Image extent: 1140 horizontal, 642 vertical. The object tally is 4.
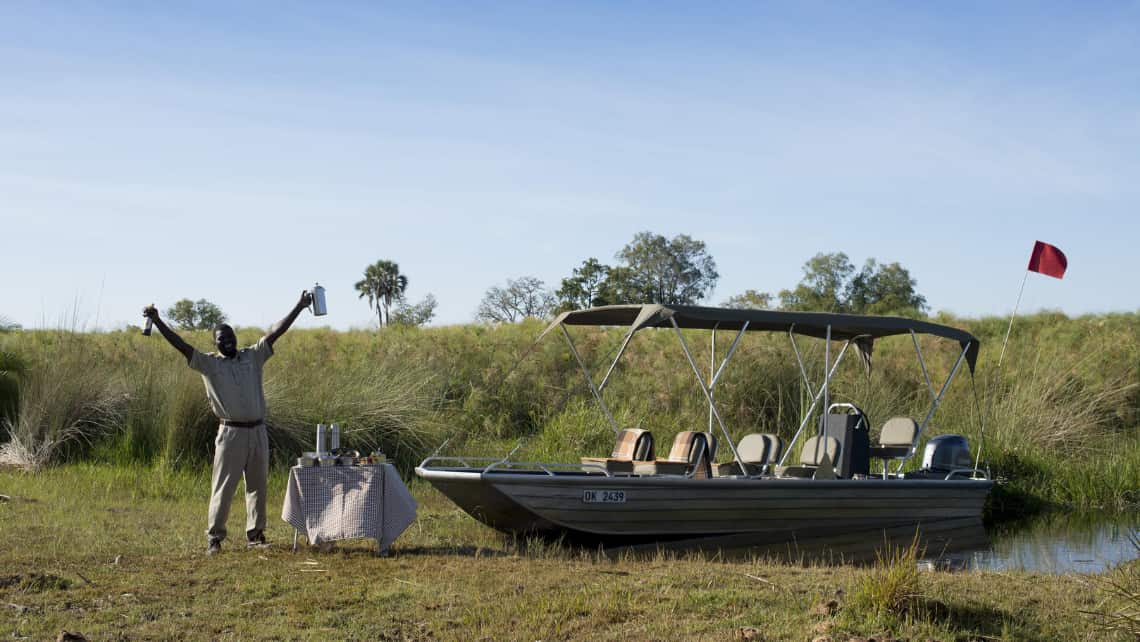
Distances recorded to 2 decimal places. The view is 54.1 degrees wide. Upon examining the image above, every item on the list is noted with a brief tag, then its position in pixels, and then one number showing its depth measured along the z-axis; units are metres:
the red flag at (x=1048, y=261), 18.48
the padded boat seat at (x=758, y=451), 13.84
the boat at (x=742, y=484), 11.51
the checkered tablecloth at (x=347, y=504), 9.78
